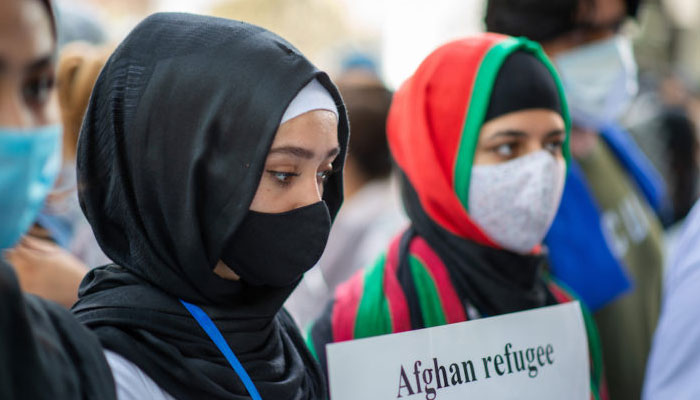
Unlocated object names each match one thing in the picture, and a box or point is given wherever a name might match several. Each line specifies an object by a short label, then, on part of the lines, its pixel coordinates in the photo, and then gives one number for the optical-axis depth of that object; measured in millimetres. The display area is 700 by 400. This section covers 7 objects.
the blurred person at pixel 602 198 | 2623
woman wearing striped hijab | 1902
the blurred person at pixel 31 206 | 1002
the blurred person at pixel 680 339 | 1858
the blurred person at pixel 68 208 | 1955
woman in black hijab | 1288
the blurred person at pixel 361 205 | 3297
